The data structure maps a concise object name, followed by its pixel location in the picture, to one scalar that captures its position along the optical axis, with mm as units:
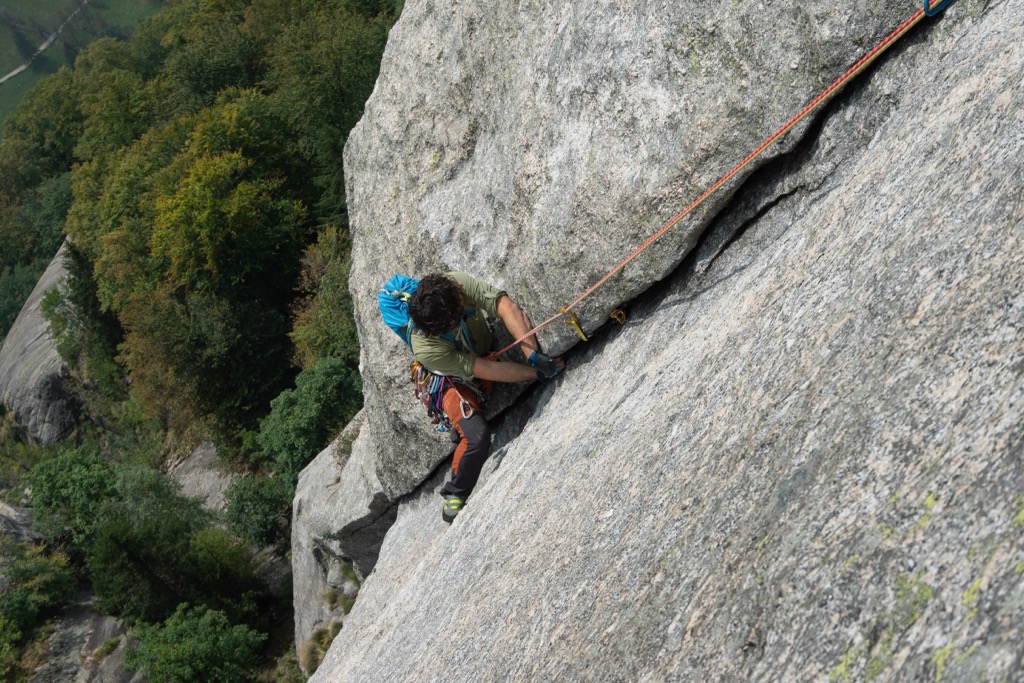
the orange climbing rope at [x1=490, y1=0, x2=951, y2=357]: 5000
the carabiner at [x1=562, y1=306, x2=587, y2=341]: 7191
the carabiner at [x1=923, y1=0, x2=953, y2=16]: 4945
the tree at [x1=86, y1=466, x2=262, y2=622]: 25788
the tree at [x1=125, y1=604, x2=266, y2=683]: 22688
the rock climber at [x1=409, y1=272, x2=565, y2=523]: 7305
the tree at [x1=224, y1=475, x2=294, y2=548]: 27781
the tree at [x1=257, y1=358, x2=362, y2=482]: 25375
